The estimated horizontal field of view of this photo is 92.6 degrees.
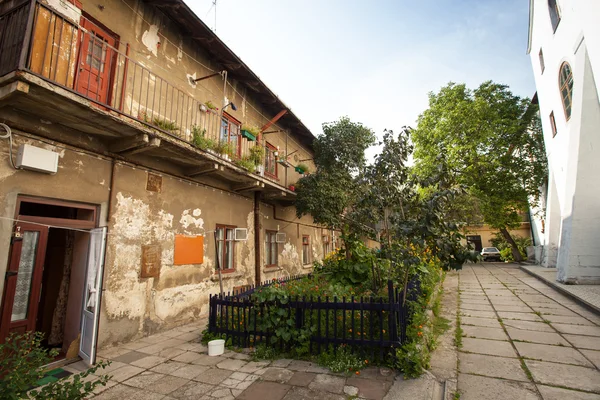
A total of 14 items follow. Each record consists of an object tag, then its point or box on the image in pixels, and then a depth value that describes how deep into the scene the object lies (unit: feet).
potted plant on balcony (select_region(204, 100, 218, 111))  25.50
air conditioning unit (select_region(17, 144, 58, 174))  13.43
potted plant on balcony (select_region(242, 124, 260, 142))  28.04
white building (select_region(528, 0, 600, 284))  31.01
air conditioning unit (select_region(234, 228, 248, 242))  27.20
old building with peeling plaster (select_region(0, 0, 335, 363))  13.51
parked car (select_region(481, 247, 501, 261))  82.33
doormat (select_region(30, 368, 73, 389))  12.97
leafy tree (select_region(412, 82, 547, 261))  57.93
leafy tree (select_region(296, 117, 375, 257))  35.09
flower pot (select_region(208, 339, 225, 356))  15.46
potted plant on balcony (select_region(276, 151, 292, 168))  35.46
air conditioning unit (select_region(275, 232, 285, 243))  36.91
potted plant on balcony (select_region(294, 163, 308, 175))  39.52
